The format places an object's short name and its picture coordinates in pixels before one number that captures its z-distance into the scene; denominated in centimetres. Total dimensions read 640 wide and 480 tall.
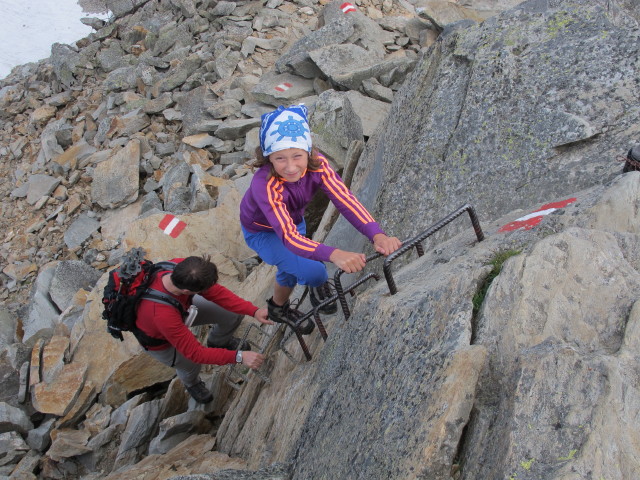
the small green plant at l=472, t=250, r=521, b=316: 378
